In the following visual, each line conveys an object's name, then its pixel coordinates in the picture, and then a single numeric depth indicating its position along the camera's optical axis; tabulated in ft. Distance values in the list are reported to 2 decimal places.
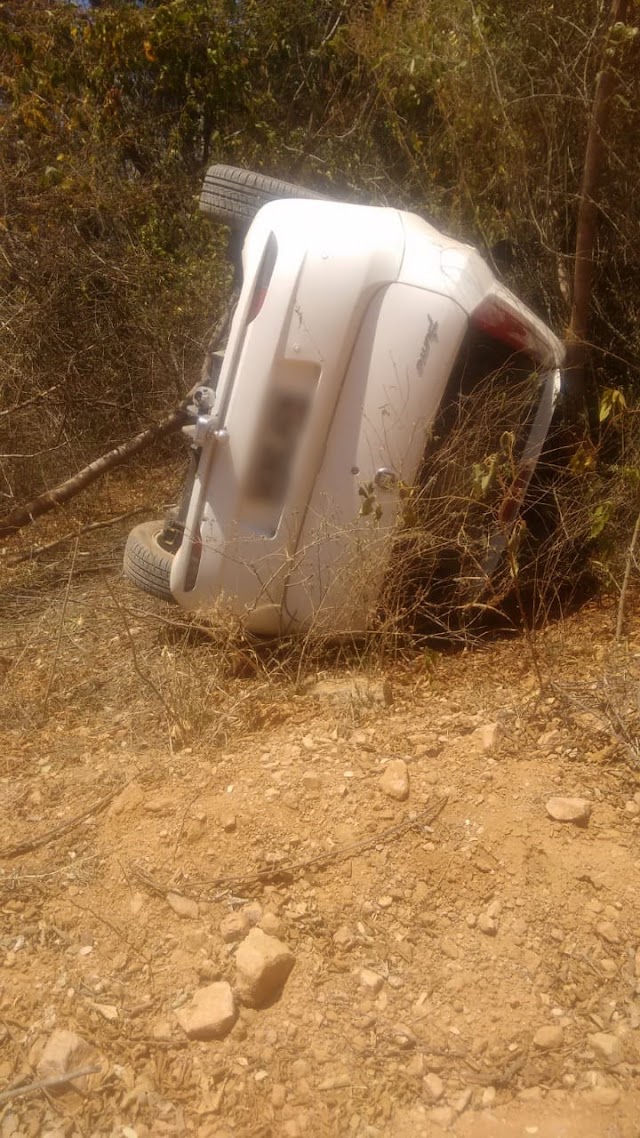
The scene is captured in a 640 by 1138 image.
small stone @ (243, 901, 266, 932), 7.86
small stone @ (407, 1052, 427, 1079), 6.60
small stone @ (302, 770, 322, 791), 9.21
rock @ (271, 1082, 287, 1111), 6.52
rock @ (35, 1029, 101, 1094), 6.73
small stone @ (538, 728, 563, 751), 9.54
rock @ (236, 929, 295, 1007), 7.19
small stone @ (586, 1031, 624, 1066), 6.52
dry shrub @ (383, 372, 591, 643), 11.05
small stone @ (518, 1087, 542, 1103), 6.37
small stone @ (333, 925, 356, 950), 7.61
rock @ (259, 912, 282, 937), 7.71
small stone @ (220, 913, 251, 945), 7.75
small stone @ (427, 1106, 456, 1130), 6.27
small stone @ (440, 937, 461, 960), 7.42
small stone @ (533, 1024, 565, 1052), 6.64
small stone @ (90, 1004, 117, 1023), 7.19
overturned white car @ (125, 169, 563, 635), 10.73
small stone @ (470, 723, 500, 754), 9.57
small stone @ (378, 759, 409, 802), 8.96
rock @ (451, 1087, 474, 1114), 6.35
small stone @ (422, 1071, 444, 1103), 6.45
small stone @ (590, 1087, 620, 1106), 6.26
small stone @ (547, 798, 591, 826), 8.45
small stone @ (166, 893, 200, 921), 7.99
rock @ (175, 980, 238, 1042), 6.96
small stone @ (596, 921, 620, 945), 7.35
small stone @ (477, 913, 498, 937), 7.55
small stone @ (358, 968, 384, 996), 7.23
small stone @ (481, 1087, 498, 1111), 6.36
